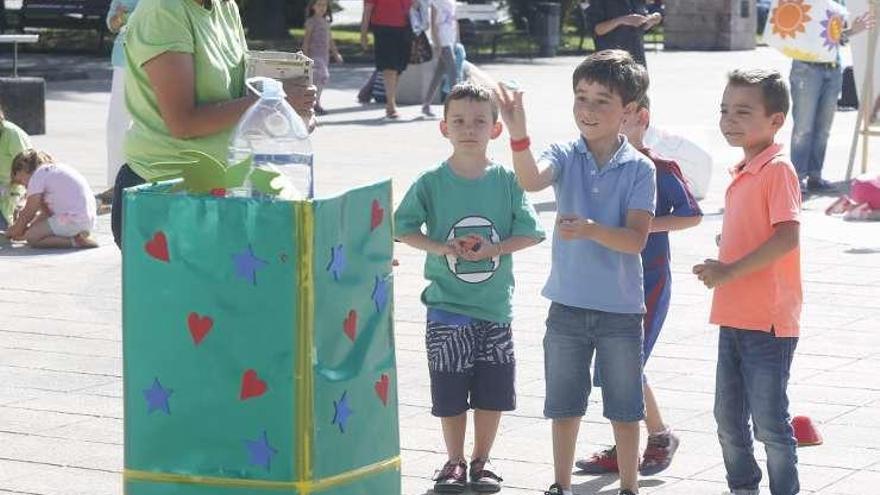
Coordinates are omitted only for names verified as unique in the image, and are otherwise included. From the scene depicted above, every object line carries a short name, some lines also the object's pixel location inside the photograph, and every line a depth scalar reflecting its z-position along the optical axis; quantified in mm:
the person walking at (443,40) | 19188
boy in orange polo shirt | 5246
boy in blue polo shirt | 5359
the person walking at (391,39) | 19203
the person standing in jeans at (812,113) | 13094
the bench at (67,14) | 27734
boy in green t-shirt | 5727
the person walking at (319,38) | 19578
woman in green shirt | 5289
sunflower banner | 12891
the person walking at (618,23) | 12477
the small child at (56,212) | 10531
